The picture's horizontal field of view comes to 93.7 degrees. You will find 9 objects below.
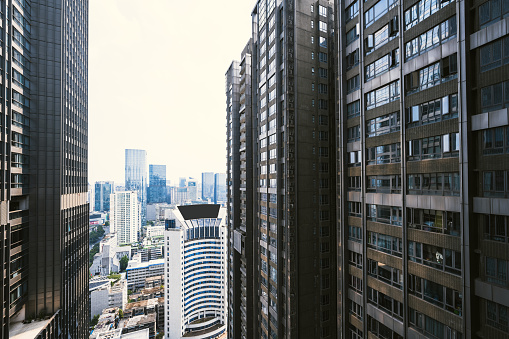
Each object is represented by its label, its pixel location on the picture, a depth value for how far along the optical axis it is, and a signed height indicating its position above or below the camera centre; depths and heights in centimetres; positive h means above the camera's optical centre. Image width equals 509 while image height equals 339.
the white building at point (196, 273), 9656 -4350
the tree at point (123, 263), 16715 -6282
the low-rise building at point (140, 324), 8844 -5833
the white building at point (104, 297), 11712 -6126
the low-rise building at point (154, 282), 13788 -6337
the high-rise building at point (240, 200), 5125 -646
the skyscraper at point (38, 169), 3164 +86
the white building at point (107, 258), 15950 -5928
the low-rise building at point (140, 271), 14150 -5928
